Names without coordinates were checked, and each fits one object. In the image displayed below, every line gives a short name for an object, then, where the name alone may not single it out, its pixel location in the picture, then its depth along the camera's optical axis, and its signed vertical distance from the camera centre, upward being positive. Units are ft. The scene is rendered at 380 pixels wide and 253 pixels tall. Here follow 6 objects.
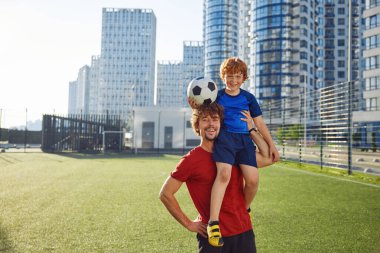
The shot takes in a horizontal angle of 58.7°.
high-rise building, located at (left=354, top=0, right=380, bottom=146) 149.89 +31.31
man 7.83 -1.49
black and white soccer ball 9.06 +1.11
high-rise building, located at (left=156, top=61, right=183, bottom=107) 507.71 +71.86
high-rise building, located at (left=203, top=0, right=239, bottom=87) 355.97 +106.37
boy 7.66 -0.22
